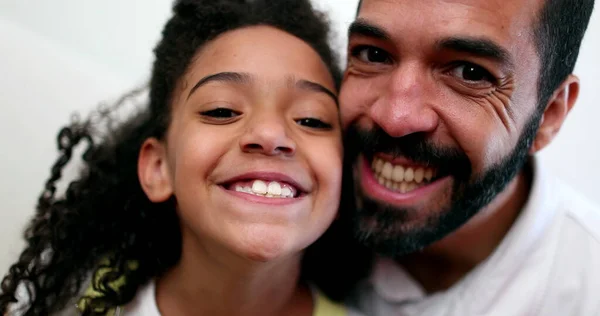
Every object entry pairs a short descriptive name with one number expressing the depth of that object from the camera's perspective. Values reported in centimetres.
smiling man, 91
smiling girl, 91
